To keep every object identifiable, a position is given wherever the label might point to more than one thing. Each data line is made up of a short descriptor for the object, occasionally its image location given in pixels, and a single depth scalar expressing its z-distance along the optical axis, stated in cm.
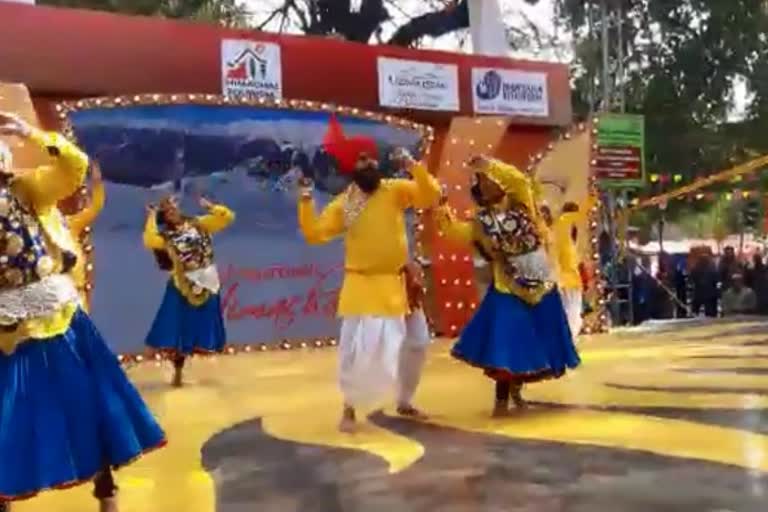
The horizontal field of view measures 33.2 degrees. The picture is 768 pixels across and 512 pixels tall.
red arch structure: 1151
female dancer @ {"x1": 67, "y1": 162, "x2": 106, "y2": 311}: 619
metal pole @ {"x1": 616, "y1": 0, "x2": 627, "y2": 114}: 1795
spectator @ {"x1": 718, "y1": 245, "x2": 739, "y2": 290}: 1861
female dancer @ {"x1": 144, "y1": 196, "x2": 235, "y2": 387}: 895
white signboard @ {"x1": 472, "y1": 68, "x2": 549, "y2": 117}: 1412
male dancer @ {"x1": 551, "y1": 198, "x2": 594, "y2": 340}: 1131
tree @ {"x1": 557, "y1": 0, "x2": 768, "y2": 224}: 2308
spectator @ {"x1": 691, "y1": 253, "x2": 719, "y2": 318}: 1827
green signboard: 1594
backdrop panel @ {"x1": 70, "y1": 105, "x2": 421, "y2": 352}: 1160
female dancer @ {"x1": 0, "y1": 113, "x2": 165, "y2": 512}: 387
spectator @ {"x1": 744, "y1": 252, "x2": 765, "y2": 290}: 1834
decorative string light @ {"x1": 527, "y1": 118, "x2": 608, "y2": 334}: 1395
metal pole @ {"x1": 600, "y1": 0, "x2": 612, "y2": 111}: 1757
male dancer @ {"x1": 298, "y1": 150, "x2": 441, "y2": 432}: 627
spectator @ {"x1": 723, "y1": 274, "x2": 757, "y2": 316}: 1817
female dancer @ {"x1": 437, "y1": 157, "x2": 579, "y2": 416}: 654
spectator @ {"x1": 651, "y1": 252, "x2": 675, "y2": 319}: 1844
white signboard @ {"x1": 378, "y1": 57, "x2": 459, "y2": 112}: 1345
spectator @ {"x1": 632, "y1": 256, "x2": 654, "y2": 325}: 1800
